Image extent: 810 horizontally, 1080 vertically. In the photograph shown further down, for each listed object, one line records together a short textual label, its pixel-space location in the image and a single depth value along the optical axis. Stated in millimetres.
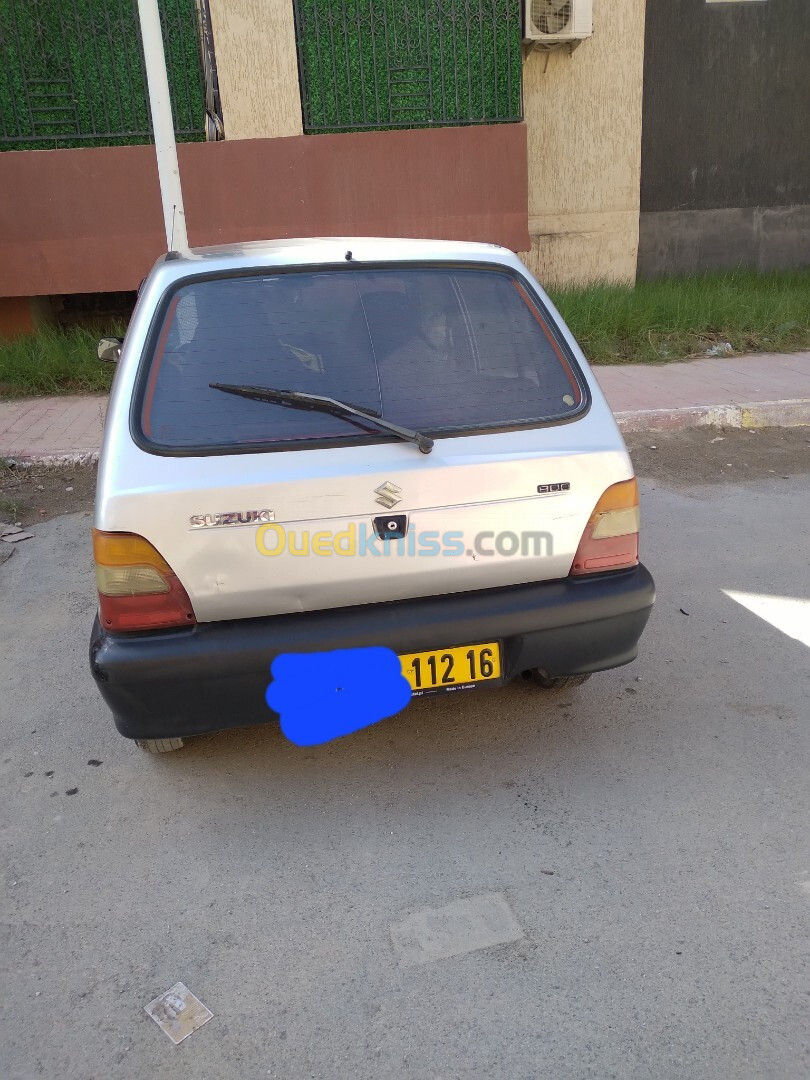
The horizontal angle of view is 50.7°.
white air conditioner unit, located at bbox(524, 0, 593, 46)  8711
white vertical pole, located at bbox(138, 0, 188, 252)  5480
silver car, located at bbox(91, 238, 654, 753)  2391
